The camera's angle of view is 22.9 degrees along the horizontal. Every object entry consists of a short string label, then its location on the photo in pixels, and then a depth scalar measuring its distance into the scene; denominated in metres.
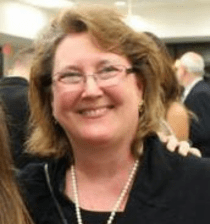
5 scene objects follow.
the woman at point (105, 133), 1.45
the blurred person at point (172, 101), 2.34
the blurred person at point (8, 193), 1.43
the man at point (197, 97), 3.88
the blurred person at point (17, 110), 2.62
